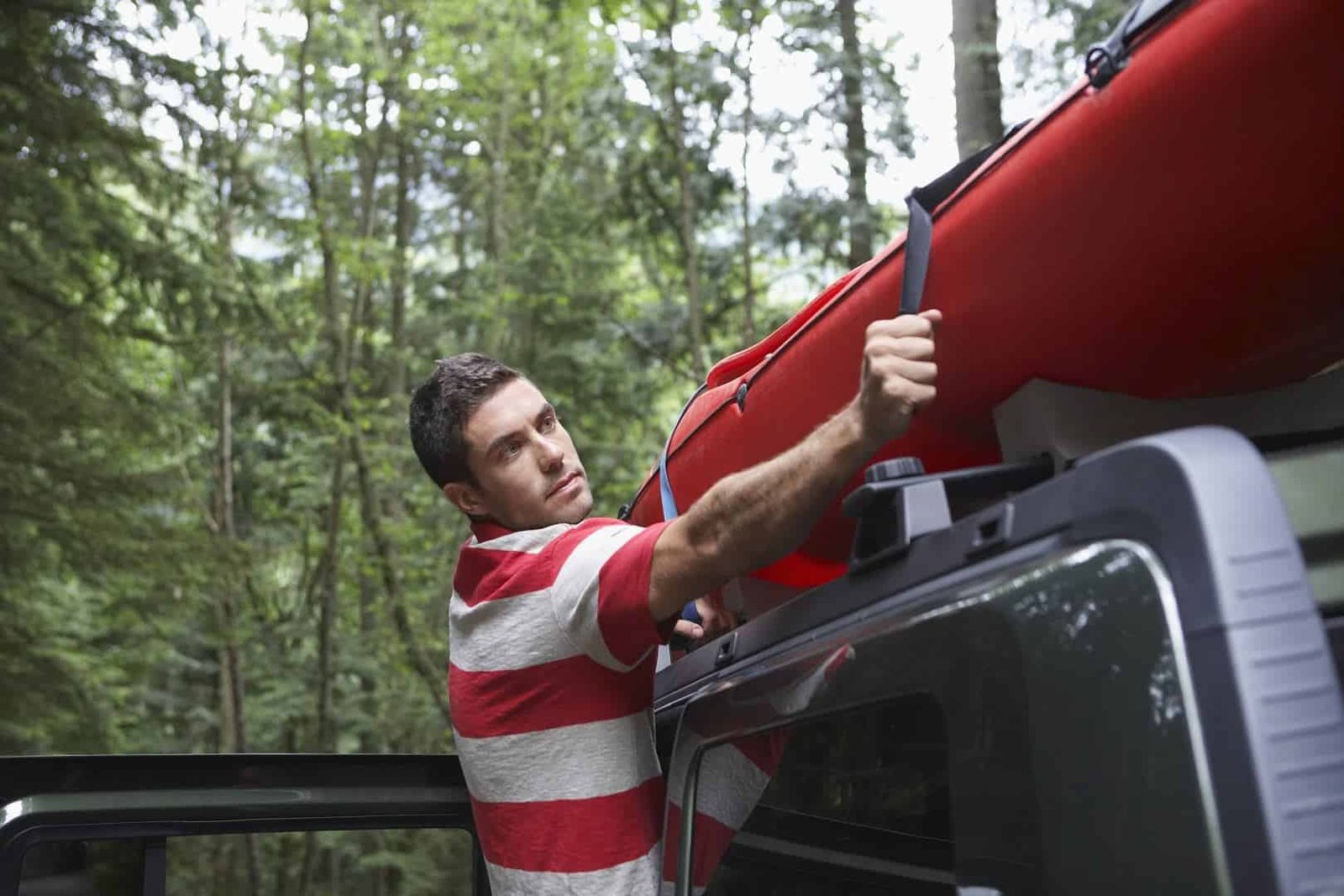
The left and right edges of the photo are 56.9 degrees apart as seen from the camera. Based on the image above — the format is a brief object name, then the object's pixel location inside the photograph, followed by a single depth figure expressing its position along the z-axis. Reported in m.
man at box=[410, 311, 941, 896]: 1.67
